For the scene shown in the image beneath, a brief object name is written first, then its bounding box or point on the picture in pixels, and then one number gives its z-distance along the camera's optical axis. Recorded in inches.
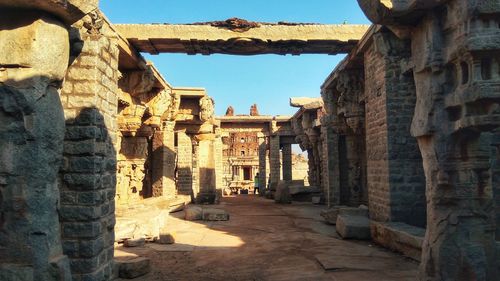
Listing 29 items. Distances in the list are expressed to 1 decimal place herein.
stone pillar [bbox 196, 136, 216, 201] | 576.7
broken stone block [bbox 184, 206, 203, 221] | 425.1
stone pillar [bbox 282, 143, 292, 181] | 860.0
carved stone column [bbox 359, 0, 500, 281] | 126.8
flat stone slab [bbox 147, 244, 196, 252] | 265.3
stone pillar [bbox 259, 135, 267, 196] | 869.3
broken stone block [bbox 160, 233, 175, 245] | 287.4
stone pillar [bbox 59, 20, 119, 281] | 149.3
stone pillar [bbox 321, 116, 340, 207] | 496.1
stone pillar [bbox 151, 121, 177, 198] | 514.0
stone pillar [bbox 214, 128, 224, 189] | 801.7
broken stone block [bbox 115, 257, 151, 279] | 195.5
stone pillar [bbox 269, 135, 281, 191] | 808.3
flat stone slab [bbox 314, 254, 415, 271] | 205.3
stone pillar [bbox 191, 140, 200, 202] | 631.8
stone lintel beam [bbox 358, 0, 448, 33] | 147.0
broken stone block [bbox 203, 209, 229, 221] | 419.1
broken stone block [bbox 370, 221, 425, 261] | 213.9
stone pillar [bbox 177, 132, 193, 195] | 661.3
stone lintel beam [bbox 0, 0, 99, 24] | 97.3
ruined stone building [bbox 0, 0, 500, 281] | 97.1
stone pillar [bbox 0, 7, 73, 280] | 94.0
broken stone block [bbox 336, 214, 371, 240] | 294.0
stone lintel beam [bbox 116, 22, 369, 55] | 289.3
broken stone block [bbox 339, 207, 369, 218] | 338.6
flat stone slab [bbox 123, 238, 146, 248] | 275.7
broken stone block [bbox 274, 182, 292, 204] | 633.0
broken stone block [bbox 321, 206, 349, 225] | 373.0
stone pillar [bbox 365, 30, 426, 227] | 263.3
